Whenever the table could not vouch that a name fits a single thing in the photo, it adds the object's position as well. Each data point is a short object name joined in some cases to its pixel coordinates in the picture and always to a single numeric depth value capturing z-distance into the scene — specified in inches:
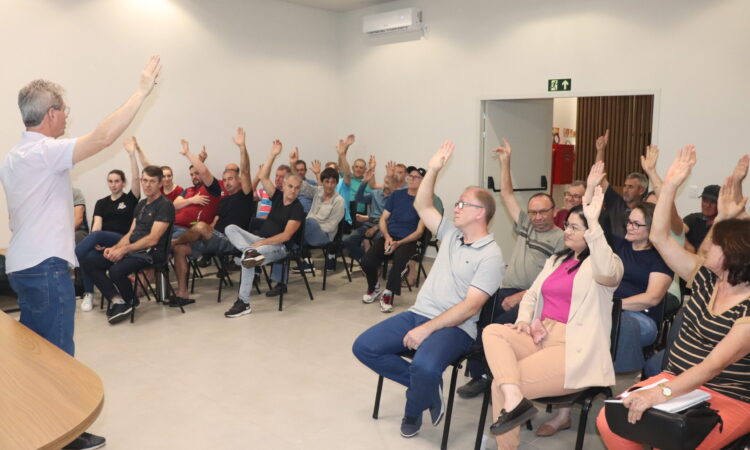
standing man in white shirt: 107.0
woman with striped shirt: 93.0
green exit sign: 277.0
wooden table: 66.4
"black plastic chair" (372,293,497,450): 129.1
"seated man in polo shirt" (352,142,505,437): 128.0
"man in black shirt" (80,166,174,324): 219.6
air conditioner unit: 330.0
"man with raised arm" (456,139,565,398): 156.6
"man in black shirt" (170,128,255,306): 245.1
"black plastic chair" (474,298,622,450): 112.3
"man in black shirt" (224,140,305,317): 228.1
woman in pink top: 112.0
